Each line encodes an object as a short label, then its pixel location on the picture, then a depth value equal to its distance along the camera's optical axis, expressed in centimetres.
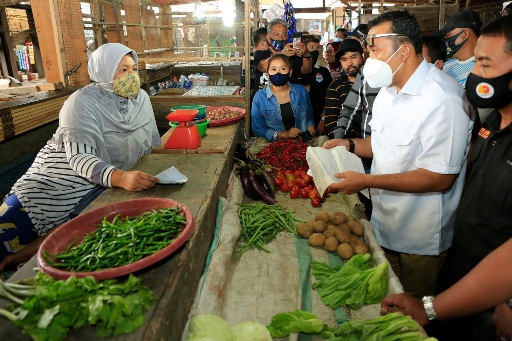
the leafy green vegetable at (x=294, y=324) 183
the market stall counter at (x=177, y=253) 147
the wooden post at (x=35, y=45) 1084
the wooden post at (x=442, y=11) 809
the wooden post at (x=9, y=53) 901
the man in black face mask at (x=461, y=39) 389
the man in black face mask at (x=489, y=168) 207
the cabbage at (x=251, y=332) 171
